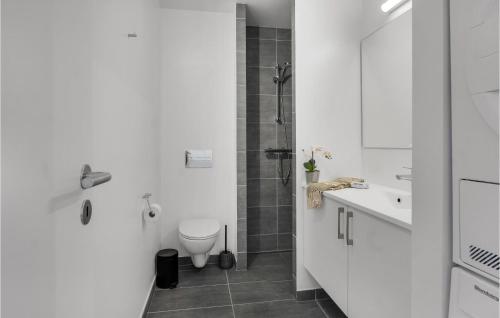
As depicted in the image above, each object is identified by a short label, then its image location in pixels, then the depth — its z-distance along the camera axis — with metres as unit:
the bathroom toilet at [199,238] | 2.51
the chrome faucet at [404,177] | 1.71
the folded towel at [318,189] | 2.09
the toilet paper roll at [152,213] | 2.13
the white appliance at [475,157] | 0.53
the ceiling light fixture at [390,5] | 2.03
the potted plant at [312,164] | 2.25
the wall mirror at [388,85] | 1.96
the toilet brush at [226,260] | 2.90
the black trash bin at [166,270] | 2.48
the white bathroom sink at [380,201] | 1.33
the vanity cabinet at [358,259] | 1.29
